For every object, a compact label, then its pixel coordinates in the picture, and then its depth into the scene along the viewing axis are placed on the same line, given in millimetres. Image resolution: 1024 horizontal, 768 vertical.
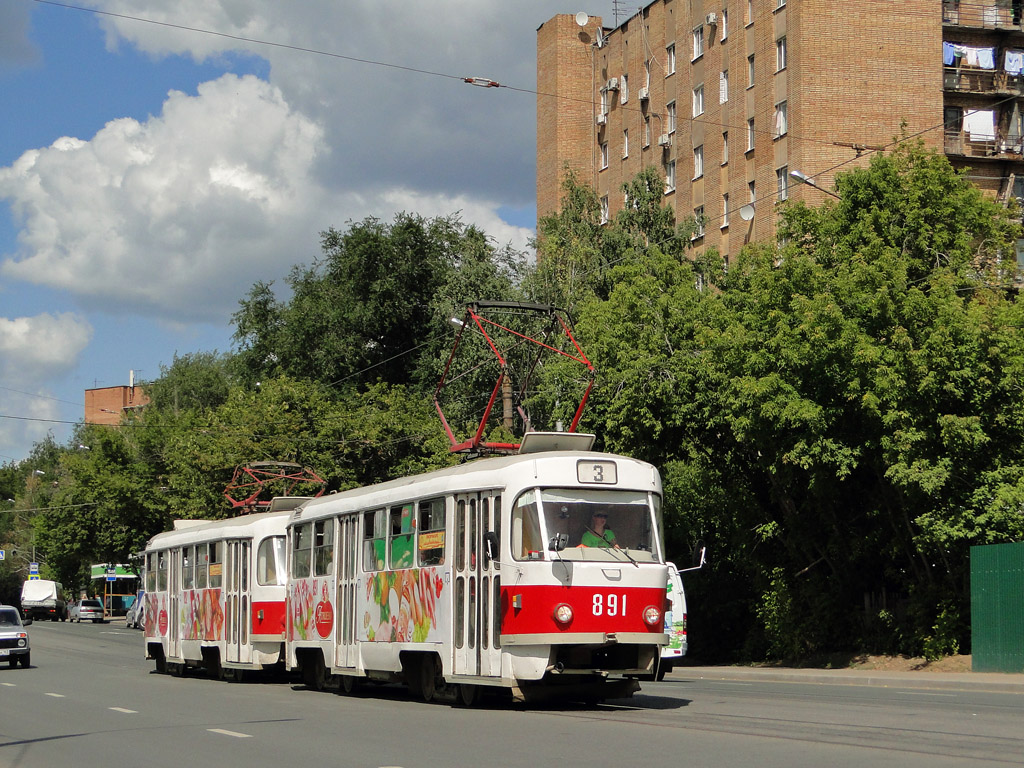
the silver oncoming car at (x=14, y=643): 31422
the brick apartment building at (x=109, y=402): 147625
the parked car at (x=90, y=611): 85562
